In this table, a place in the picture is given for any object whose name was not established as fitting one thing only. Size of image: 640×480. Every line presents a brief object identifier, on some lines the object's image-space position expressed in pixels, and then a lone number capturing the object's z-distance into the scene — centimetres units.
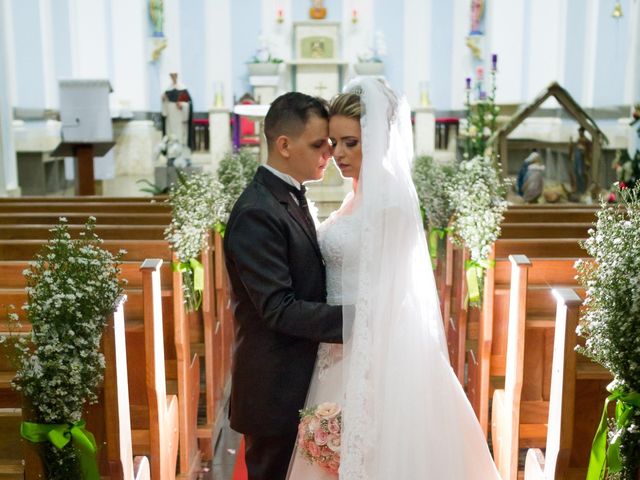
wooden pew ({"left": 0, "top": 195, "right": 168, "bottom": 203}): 684
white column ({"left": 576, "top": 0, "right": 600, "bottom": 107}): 1230
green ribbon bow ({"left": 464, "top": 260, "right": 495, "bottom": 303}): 449
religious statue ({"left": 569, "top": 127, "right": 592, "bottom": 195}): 1134
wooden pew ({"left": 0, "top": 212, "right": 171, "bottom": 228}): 564
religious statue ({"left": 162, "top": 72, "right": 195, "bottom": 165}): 1402
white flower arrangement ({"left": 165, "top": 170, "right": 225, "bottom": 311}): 433
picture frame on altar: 1634
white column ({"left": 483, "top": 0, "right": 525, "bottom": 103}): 1488
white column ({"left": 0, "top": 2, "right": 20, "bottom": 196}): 1060
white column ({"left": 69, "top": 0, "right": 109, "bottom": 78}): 1466
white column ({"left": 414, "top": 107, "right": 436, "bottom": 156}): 1543
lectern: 925
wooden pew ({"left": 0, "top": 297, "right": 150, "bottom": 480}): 274
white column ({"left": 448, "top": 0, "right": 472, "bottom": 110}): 1653
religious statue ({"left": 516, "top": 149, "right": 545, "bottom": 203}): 1063
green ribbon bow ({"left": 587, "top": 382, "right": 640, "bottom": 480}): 236
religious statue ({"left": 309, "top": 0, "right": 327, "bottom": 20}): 1653
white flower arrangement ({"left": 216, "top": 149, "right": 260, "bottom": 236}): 568
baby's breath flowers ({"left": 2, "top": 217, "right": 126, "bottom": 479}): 244
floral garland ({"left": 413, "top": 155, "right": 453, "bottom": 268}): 590
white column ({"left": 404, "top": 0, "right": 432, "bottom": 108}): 1683
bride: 255
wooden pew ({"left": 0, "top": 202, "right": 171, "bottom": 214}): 625
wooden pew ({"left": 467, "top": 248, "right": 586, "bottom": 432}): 409
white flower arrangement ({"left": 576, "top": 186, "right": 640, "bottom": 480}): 235
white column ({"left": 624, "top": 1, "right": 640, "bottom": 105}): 1051
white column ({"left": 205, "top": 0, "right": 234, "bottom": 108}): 1667
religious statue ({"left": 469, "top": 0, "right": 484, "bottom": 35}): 1571
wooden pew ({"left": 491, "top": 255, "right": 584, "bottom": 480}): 374
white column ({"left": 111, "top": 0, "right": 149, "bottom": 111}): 1526
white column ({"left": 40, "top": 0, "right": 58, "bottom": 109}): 1261
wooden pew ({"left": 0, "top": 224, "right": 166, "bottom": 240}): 507
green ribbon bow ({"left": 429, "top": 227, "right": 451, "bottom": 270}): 590
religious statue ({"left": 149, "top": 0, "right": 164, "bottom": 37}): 1578
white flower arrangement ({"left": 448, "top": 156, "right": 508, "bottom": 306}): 442
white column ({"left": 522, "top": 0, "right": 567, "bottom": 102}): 1414
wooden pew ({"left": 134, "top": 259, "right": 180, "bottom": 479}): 357
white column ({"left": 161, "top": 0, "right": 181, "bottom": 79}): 1641
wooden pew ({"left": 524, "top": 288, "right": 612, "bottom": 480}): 288
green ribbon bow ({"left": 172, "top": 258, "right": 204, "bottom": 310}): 430
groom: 257
